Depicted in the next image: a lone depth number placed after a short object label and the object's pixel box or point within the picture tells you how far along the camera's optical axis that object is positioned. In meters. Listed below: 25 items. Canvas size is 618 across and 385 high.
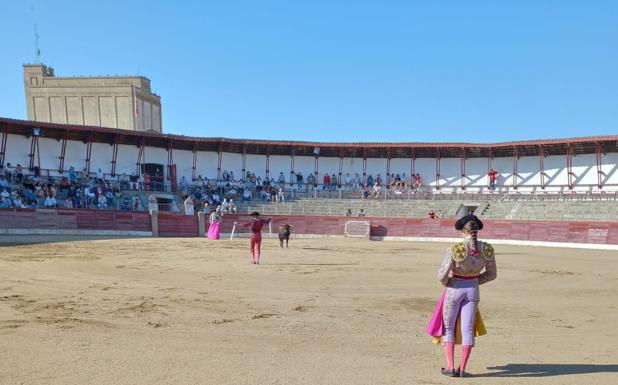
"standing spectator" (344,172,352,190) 38.74
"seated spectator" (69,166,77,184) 29.44
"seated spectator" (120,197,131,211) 28.19
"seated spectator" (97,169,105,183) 30.64
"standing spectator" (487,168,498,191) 36.06
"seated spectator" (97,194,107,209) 27.27
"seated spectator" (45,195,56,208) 24.95
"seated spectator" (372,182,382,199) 35.16
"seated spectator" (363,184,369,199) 35.38
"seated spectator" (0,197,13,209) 23.25
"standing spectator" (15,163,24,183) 26.80
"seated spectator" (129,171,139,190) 31.18
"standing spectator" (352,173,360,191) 38.22
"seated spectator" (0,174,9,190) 25.02
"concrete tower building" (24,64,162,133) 53.91
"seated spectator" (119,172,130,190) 30.84
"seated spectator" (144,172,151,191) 31.78
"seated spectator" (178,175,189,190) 33.72
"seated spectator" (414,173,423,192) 38.00
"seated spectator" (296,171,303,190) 38.16
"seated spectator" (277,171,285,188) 37.56
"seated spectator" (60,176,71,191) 27.95
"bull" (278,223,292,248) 20.52
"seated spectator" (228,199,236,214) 30.64
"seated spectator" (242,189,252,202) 33.81
